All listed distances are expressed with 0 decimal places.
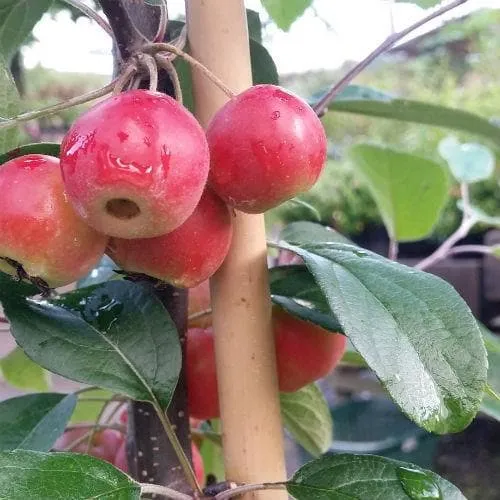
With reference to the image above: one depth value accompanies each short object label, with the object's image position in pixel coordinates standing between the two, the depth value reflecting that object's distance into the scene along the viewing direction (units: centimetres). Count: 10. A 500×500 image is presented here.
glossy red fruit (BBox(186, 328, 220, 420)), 42
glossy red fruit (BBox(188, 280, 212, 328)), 46
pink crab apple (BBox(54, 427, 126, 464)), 52
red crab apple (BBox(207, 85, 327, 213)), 29
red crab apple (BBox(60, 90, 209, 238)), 25
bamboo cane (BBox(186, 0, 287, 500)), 35
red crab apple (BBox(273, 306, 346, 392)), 39
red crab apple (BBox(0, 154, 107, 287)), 29
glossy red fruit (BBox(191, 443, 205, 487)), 47
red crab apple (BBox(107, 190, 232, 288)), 31
